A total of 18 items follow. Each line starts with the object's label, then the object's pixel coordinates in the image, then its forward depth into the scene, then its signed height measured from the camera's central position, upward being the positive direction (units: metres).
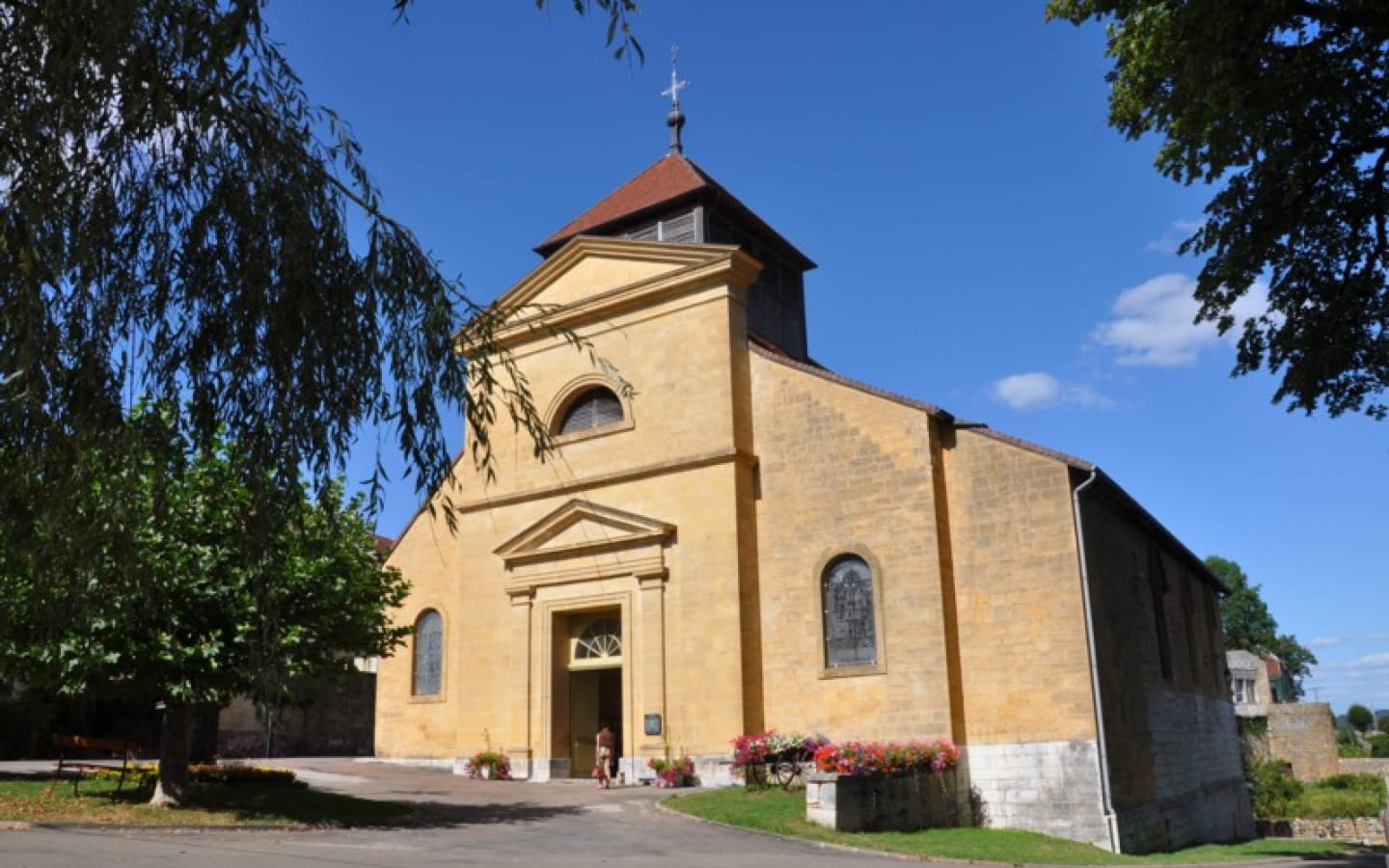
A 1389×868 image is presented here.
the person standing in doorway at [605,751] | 19.83 -0.85
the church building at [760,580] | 17.86 +2.10
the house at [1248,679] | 64.88 +0.28
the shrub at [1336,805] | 37.81 -4.20
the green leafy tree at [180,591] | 5.79 +0.97
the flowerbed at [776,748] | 18.22 -0.82
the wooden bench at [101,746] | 16.81 -0.46
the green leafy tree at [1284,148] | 10.24 +5.33
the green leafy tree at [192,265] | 4.93 +2.22
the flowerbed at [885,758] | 15.30 -0.89
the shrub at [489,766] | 21.58 -1.13
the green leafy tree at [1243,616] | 72.25 +4.34
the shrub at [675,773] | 19.19 -1.21
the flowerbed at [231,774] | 17.81 -0.94
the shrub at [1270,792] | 37.41 -3.74
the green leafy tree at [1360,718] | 106.69 -3.49
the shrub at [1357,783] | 44.42 -4.11
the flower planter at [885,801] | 14.66 -1.47
